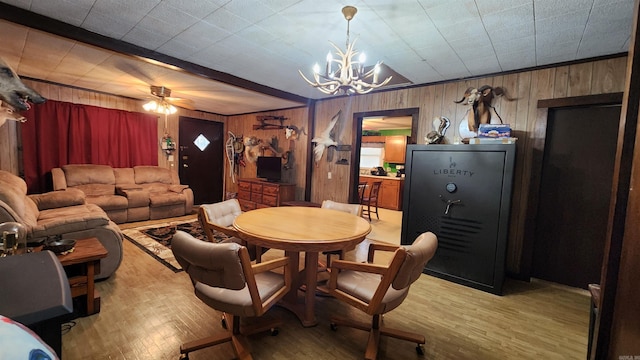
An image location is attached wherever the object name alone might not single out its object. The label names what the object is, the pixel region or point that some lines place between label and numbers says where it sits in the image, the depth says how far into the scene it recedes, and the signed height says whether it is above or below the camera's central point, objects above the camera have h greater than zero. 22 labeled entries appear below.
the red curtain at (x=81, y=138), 4.27 +0.21
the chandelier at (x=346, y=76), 1.95 +0.66
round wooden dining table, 1.73 -0.50
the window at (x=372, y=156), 8.26 +0.25
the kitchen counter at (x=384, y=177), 6.73 -0.33
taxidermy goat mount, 2.98 +0.74
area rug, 3.13 -1.19
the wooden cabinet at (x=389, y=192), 6.68 -0.70
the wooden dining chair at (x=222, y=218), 2.13 -0.54
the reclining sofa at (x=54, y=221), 2.22 -0.68
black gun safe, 2.58 -0.40
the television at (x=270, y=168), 5.44 -0.18
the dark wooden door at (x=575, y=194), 2.58 -0.21
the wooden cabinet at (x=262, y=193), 5.06 -0.69
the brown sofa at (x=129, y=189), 4.35 -0.66
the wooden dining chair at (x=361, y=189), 5.45 -0.52
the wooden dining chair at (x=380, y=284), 1.43 -0.78
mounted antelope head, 2.03 +0.27
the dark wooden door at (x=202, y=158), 6.08 -0.05
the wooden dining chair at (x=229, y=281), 1.34 -0.68
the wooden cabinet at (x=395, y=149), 7.38 +0.45
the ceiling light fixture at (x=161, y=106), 4.01 +0.72
